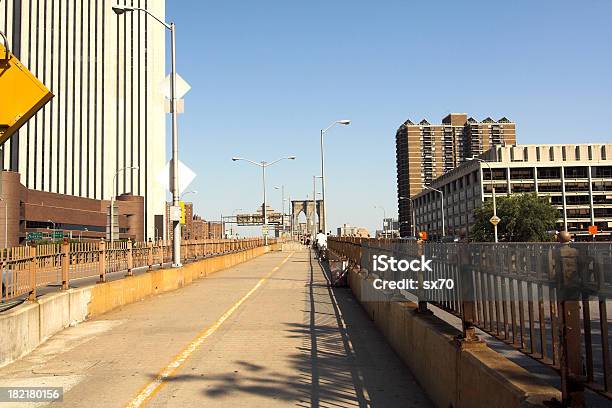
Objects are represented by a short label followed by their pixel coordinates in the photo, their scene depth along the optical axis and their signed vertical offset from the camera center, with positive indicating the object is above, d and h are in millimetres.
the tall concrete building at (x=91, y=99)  112000 +32144
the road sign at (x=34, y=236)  66000 +841
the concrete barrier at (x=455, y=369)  3896 -1201
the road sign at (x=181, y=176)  20312 +2322
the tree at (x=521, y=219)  70500 +1601
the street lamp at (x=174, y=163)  20828 +2828
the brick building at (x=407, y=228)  191750 +2152
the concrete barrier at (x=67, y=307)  8641 -1380
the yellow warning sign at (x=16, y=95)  7676 +2073
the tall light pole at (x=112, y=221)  37212 +1334
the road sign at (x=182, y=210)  21278 +1110
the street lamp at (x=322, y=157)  41459 +6770
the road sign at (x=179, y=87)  21516 +5817
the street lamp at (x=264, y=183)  60381 +6148
